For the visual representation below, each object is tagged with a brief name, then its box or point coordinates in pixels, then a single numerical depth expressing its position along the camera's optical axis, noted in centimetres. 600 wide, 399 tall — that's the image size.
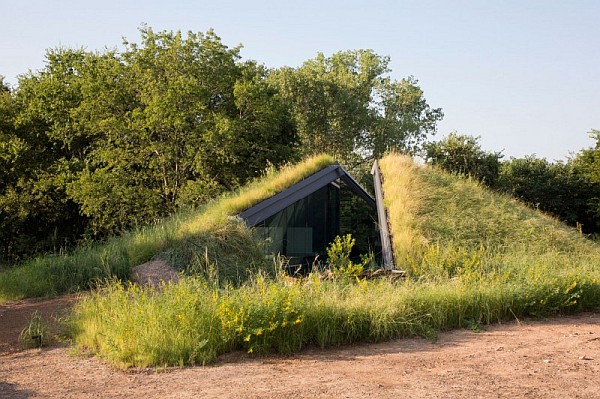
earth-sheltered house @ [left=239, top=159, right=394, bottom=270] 1391
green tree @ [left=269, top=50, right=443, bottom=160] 3828
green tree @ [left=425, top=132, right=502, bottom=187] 2367
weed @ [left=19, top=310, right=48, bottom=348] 734
